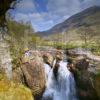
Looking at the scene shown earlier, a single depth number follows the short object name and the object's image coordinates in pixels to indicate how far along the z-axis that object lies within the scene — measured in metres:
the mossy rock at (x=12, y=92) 2.57
